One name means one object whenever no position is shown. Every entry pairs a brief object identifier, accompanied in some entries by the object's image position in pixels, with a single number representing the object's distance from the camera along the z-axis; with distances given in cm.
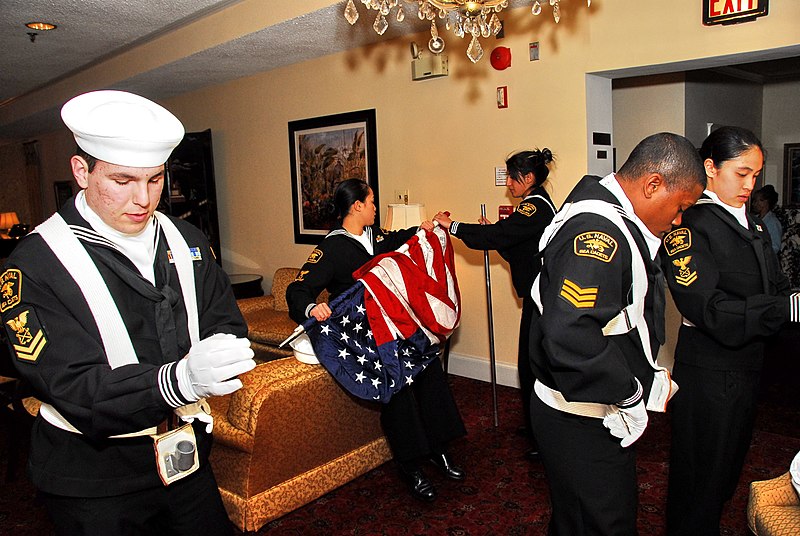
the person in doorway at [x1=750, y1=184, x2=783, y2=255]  616
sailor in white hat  140
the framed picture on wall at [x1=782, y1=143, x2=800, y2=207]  814
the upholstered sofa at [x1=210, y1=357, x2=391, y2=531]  295
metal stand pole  427
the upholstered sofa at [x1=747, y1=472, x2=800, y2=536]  175
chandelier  265
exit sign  343
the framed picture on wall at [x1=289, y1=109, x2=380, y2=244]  579
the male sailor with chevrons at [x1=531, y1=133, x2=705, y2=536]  176
